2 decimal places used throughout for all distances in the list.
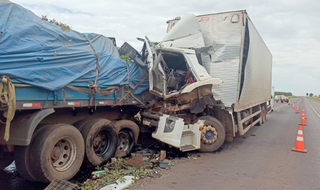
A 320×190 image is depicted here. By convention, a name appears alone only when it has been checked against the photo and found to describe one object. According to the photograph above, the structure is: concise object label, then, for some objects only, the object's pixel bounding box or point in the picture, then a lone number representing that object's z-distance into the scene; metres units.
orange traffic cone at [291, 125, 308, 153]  7.51
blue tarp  4.07
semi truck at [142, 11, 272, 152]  6.57
